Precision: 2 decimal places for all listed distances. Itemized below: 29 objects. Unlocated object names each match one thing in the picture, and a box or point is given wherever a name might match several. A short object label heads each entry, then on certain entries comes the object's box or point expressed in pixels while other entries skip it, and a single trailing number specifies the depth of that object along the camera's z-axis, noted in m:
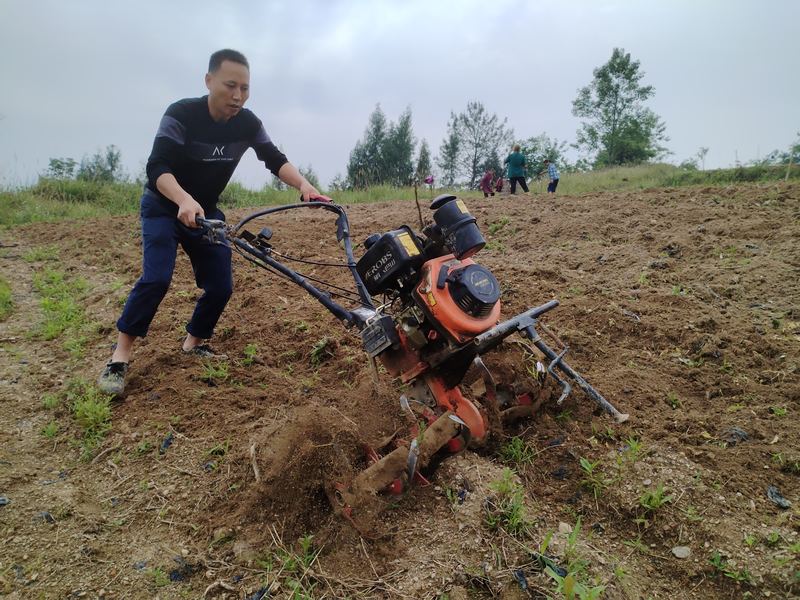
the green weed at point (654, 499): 2.14
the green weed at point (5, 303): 4.79
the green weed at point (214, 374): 3.46
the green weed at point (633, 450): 2.39
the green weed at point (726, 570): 1.81
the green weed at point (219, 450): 2.71
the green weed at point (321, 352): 3.73
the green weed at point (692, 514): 2.06
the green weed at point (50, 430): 2.94
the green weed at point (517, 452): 2.52
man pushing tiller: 3.03
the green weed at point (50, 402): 3.23
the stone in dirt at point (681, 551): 1.97
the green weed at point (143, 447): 2.77
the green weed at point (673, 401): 2.79
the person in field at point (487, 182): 12.55
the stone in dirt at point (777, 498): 2.09
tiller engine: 2.16
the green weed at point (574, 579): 1.62
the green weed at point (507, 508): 2.06
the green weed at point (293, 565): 1.89
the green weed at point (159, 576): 1.98
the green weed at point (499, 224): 6.51
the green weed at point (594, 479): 2.31
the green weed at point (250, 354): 3.73
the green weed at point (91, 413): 2.88
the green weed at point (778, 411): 2.55
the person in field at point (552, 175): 12.77
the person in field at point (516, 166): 12.87
